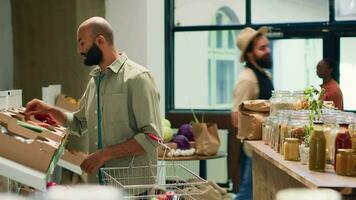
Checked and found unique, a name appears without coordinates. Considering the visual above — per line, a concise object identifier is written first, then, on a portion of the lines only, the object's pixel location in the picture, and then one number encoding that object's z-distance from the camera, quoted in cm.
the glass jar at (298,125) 264
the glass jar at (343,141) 223
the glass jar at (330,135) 232
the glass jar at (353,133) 222
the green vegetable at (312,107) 252
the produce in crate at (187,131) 496
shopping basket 204
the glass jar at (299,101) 313
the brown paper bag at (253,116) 338
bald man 261
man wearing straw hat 360
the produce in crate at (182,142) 478
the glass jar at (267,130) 305
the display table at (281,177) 198
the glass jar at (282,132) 272
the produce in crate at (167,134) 499
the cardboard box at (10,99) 262
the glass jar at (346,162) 213
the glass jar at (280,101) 315
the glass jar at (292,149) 254
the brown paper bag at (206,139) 472
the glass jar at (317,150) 225
